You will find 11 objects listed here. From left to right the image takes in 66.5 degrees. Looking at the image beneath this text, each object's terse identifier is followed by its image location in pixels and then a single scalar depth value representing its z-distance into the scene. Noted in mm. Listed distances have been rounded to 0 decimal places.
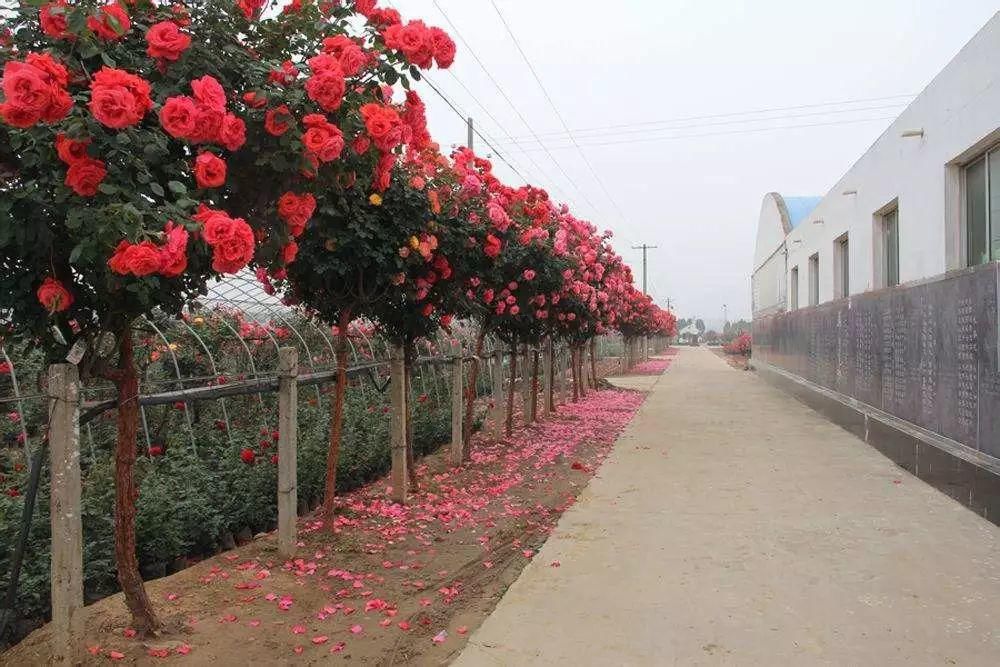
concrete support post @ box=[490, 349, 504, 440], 11508
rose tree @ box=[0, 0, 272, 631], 2617
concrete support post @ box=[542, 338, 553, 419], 14280
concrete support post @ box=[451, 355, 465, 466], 8750
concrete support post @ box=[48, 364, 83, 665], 3211
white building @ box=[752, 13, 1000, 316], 7836
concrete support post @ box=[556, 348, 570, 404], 16891
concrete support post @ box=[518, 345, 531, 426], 13042
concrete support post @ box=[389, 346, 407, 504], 6816
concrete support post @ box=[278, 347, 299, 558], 5164
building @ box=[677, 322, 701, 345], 131375
